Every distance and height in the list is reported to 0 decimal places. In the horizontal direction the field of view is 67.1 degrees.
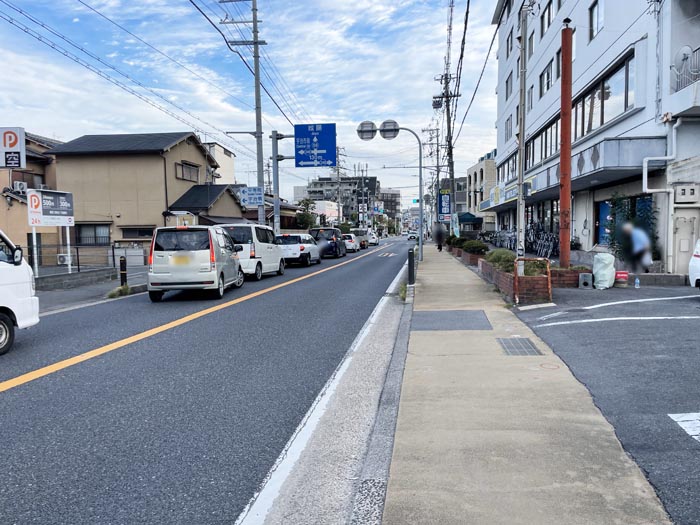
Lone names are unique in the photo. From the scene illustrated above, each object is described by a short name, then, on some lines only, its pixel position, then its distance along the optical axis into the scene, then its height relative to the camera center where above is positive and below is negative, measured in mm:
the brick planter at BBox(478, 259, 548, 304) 10172 -1188
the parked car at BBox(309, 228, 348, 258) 30922 -545
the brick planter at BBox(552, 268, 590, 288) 11781 -1125
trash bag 11617 -993
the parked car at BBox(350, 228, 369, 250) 49781 -543
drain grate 6572 -1536
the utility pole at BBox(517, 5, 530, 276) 11102 +1902
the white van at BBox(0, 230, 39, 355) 6871 -752
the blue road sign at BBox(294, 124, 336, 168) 25703 +4276
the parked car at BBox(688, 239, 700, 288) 10312 -853
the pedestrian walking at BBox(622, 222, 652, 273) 13703 -568
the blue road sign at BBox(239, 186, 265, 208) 25469 +1839
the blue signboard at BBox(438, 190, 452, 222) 34469 +1628
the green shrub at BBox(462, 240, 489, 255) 20516 -731
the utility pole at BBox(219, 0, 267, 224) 25219 +7566
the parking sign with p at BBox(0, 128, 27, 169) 14742 +2535
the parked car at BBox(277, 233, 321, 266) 23641 -737
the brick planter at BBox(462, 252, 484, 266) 19922 -1157
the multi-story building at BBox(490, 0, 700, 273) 13203 +3431
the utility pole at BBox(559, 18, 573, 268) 11802 +1976
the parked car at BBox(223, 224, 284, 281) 17016 -497
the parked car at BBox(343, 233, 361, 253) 41219 -848
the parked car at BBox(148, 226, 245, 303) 12109 -612
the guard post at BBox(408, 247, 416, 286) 14143 -1105
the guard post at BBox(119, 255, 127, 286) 14031 -1001
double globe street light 23000 +4412
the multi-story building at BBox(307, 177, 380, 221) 127812 +10298
